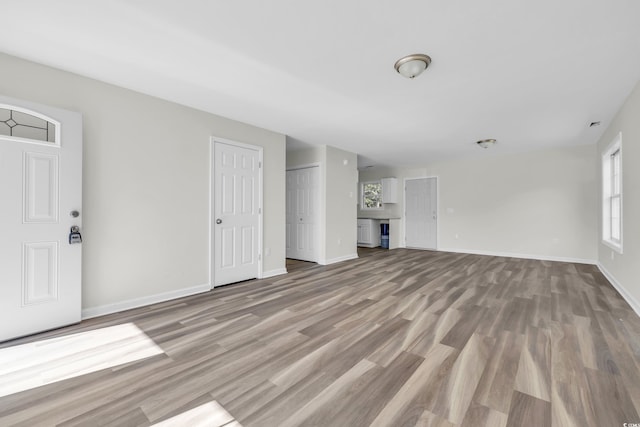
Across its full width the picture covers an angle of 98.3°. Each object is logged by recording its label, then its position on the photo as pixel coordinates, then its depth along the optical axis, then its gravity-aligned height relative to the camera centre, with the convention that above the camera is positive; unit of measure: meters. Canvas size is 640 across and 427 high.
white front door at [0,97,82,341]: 2.35 -0.06
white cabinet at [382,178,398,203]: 8.13 +0.65
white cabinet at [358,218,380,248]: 8.33 -0.63
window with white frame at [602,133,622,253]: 4.21 +0.30
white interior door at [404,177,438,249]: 7.65 -0.02
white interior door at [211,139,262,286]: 3.91 -0.02
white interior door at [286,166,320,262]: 5.68 -0.04
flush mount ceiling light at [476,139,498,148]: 5.18 +1.34
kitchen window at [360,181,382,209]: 8.58 +0.54
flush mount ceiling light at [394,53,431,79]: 2.41 +1.33
